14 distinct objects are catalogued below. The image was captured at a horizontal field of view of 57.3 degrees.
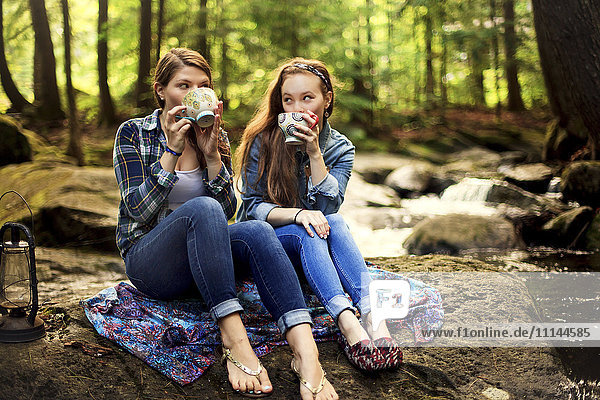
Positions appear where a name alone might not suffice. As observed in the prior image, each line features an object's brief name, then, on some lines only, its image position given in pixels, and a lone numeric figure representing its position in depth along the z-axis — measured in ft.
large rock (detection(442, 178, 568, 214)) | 21.89
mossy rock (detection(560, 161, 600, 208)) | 21.57
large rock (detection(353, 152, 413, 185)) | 32.58
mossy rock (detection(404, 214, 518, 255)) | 18.56
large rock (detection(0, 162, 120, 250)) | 16.30
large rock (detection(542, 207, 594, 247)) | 18.40
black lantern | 7.20
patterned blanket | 7.15
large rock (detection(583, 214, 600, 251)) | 17.53
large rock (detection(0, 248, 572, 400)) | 6.53
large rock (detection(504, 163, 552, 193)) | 26.89
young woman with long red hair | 7.23
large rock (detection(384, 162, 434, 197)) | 30.40
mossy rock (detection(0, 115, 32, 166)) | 22.93
